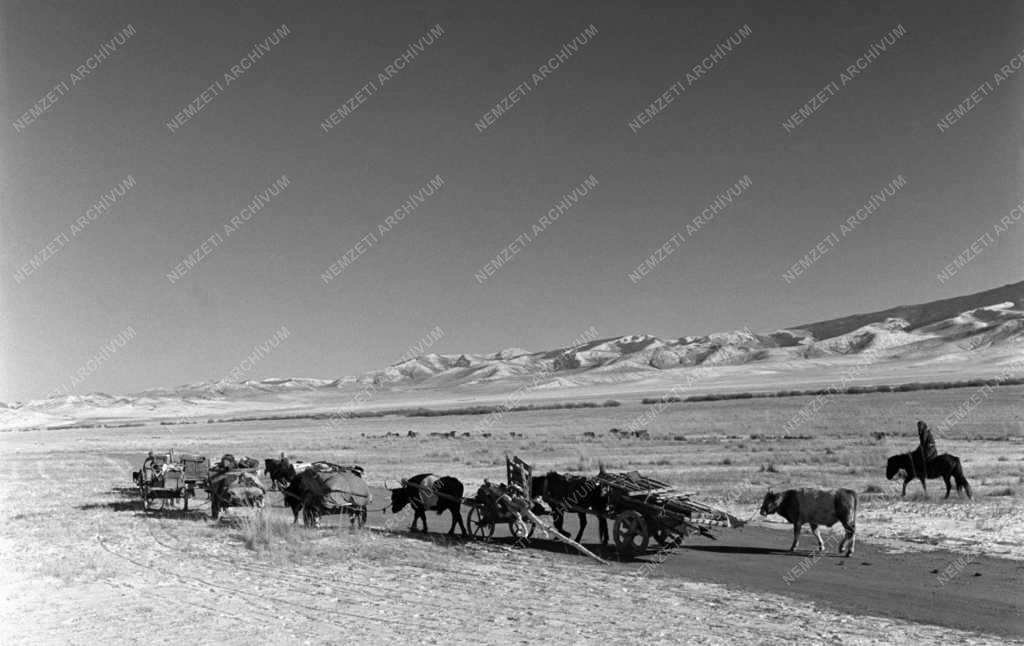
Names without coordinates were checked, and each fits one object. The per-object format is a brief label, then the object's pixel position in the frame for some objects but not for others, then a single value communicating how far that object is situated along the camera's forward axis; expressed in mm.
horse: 19797
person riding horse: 20344
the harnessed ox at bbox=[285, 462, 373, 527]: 16141
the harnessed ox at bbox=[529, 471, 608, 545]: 14523
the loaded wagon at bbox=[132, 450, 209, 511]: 19891
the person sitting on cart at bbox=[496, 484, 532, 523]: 15023
